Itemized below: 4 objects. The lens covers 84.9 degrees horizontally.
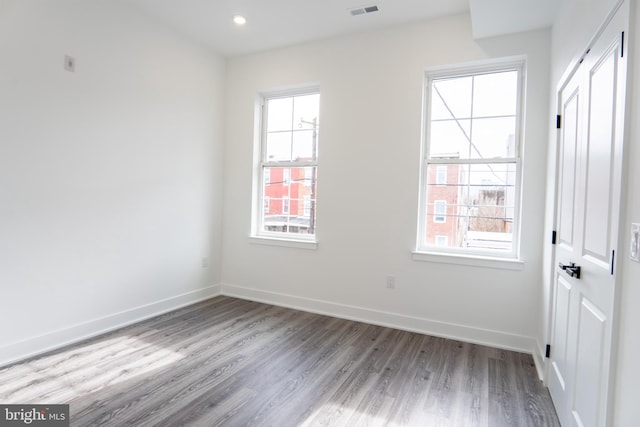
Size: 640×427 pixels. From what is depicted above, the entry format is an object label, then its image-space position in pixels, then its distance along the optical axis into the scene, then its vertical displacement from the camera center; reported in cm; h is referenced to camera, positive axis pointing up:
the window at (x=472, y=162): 316 +46
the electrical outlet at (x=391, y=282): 347 -74
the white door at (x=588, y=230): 137 -7
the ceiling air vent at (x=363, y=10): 313 +179
